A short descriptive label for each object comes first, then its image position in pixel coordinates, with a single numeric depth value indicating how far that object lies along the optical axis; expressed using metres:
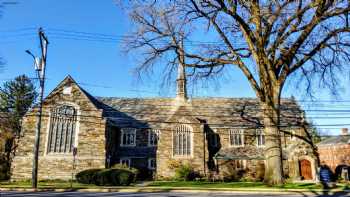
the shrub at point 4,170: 32.72
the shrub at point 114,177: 23.47
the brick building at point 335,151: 32.34
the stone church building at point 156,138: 29.59
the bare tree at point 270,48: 19.59
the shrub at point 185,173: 30.14
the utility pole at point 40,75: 20.78
